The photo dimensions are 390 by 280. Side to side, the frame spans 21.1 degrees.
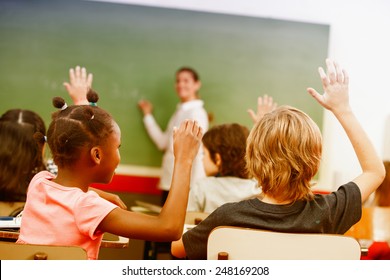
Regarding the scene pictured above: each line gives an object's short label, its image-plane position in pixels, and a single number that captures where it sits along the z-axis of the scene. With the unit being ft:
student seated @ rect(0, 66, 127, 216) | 10.57
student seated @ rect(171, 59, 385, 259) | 8.81
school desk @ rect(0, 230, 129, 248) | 9.40
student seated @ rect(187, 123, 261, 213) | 11.46
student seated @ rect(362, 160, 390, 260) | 10.25
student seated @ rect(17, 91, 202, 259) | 8.23
